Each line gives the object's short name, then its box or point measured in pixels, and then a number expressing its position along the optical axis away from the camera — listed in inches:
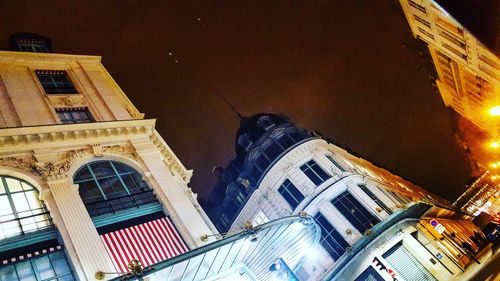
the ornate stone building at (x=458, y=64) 901.2
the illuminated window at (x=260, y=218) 1245.4
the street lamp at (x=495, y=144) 1350.9
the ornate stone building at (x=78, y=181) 519.5
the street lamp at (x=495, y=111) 667.8
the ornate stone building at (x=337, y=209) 981.8
